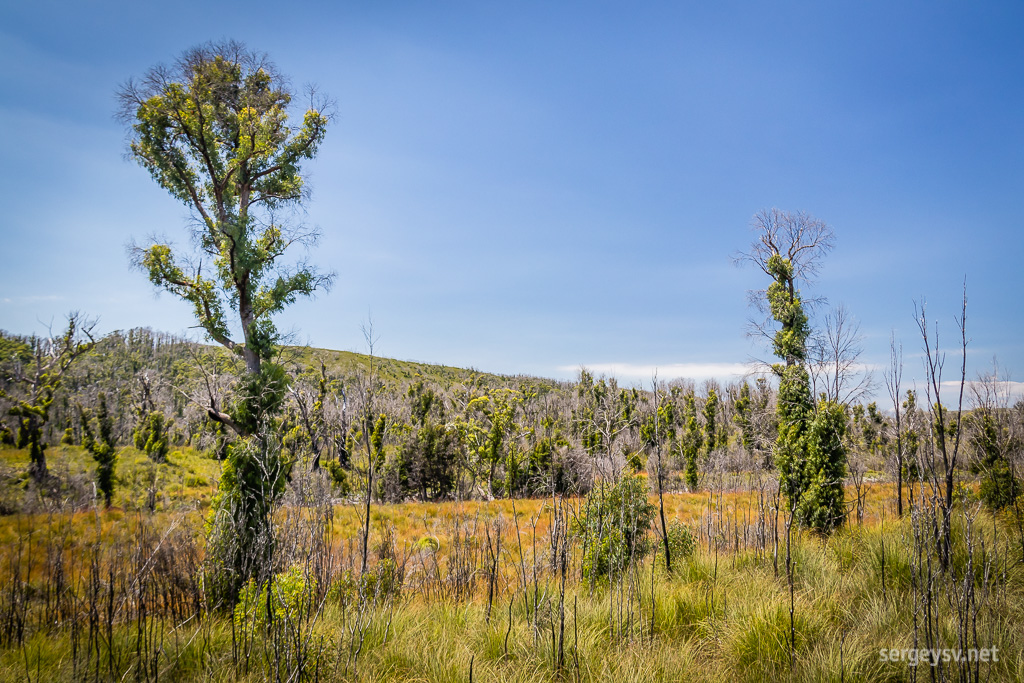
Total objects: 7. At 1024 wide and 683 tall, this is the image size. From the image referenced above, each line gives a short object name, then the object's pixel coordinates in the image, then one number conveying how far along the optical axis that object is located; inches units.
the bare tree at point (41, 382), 813.2
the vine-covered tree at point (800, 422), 486.0
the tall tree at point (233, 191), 401.1
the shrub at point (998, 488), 330.3
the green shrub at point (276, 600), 161.9
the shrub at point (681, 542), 292.4
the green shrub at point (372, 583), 227.4
